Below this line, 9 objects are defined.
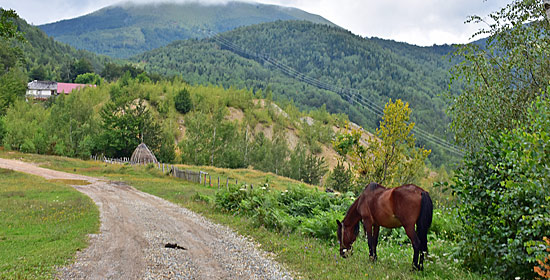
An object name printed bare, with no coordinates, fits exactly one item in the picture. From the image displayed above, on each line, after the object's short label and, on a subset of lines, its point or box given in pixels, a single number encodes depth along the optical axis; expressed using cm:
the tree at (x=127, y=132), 6444
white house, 13375
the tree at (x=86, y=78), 14450
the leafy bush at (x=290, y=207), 1243
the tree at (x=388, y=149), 2120
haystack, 5700
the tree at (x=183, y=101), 10842
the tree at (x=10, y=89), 8469
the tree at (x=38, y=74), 15338
